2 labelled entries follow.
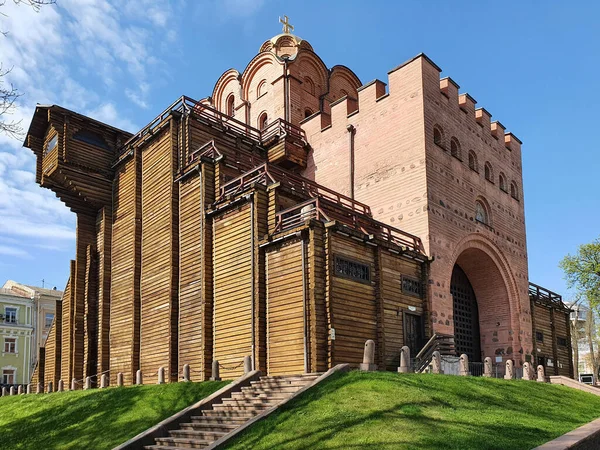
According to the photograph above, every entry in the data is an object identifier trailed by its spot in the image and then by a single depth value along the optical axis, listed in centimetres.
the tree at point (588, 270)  3450
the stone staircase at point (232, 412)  1299
